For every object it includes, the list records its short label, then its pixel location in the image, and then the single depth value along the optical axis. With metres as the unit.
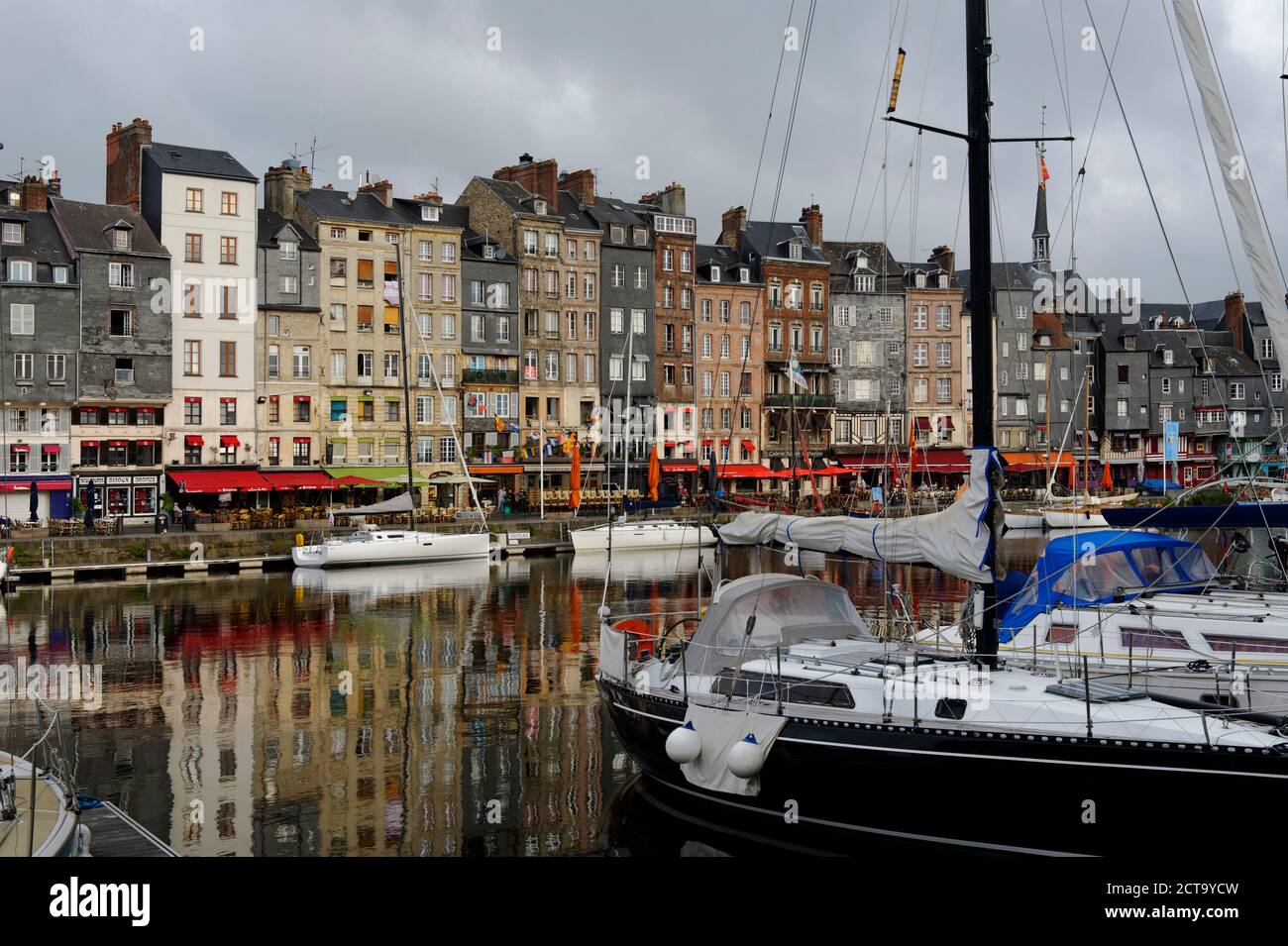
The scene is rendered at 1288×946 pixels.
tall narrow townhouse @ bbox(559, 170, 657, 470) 77.00
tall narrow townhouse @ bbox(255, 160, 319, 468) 64.31
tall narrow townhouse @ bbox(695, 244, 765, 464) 81.19
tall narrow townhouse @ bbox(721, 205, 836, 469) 83.31
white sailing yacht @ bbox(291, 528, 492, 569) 51.31
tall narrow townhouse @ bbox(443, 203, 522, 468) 71.31
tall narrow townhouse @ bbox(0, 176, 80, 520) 56.62
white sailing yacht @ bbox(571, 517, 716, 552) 58.62
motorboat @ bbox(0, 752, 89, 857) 10.51
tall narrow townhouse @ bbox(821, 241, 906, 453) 86.44
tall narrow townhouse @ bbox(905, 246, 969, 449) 88.81
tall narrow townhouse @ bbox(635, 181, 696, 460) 78.81
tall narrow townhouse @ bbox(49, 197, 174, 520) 58.84
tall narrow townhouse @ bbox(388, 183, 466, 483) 69.31
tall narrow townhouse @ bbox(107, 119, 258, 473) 62.09
